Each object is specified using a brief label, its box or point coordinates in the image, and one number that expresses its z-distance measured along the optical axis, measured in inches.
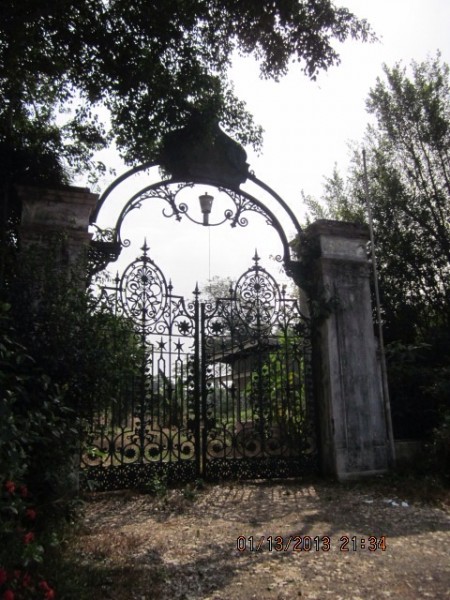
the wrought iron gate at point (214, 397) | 233.6
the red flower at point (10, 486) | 102.3
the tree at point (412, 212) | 346.9
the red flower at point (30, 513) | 110.4
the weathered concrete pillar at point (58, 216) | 218.8
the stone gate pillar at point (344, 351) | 251.6
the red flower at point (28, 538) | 102.9
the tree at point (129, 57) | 200.5
